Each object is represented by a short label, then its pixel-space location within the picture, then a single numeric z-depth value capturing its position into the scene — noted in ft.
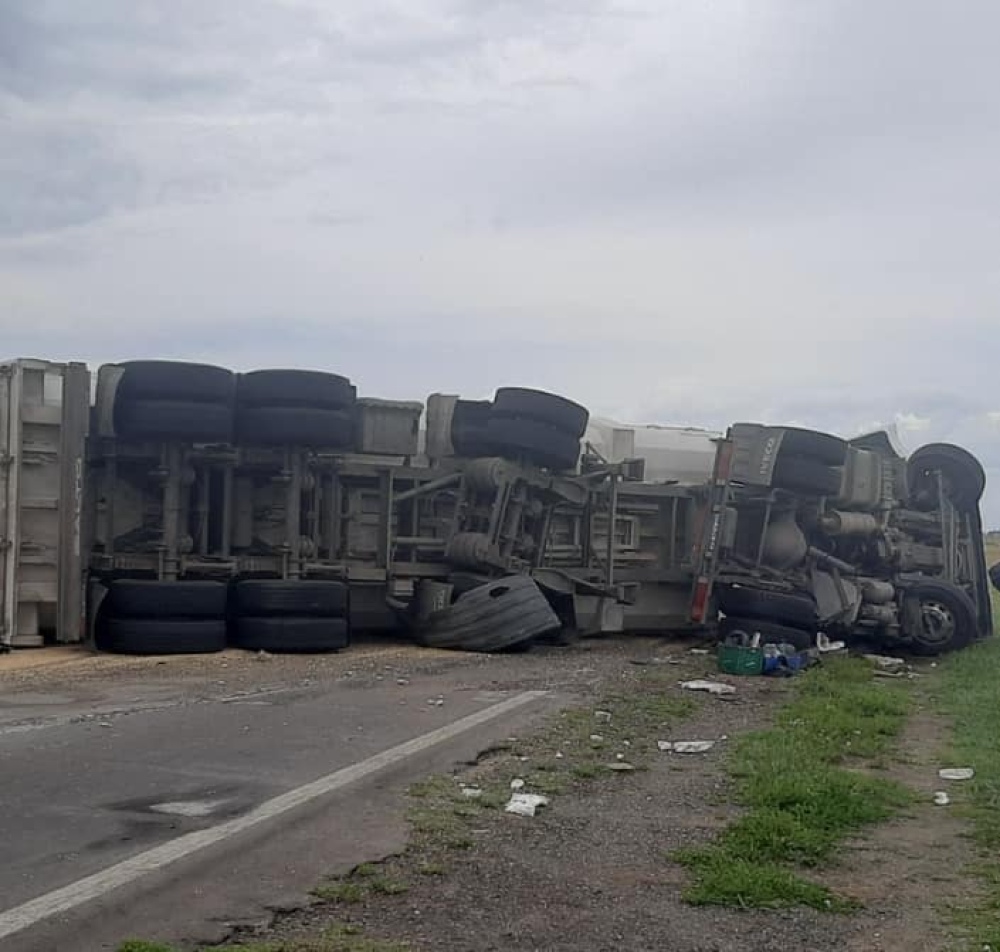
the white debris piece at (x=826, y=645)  50.06
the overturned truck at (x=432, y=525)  39.50
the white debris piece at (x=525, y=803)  20.11
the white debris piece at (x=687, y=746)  26.69
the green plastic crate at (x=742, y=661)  42.01
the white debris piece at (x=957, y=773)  24.93
